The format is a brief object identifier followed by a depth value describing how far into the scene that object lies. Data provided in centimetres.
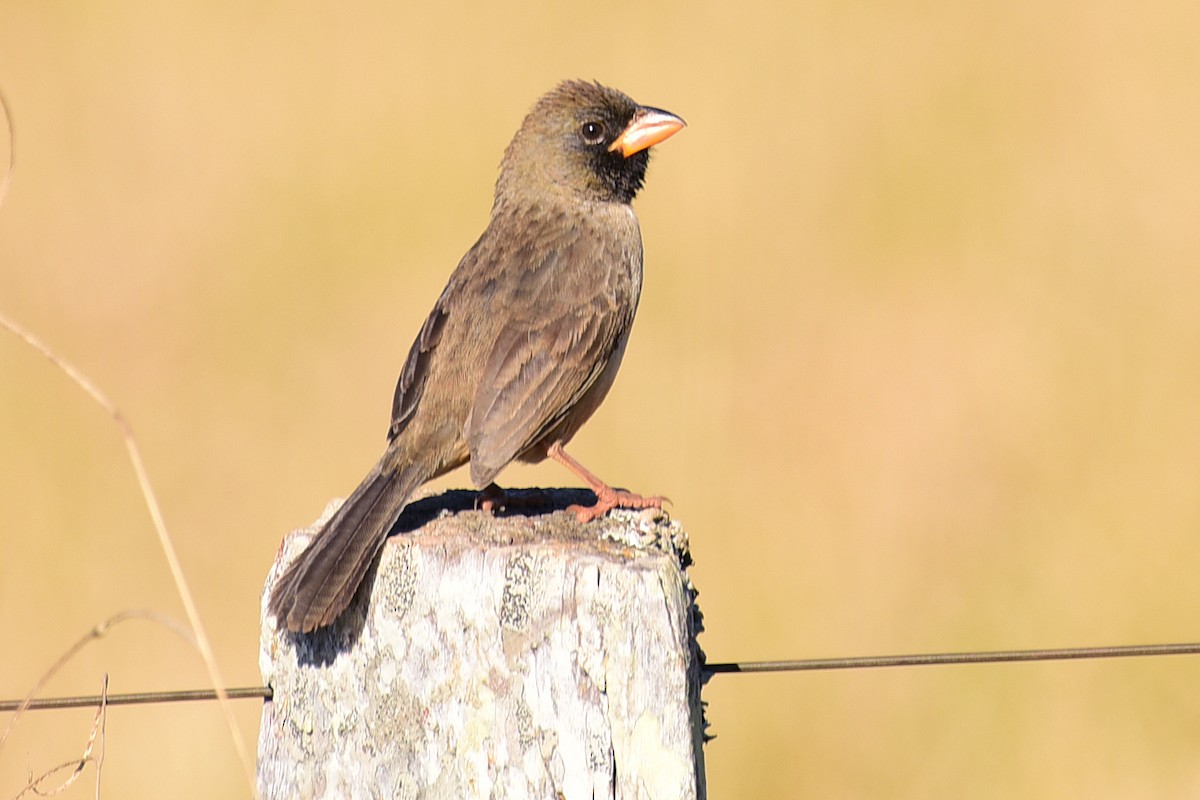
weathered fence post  658
